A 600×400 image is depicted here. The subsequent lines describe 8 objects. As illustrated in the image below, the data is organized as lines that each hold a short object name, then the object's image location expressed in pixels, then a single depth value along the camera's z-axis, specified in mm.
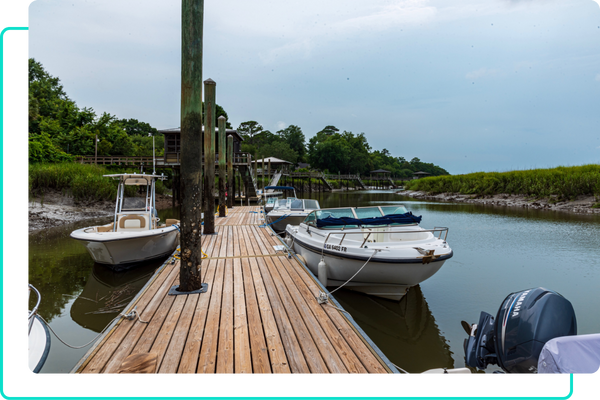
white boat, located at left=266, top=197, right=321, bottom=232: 12305
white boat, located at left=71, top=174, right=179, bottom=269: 7508
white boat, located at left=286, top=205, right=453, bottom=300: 5699
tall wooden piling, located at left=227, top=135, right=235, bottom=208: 18172
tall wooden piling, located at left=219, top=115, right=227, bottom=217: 14588
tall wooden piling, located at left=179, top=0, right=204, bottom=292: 4355
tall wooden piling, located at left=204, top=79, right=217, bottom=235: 9203
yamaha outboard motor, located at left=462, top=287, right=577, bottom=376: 3070
